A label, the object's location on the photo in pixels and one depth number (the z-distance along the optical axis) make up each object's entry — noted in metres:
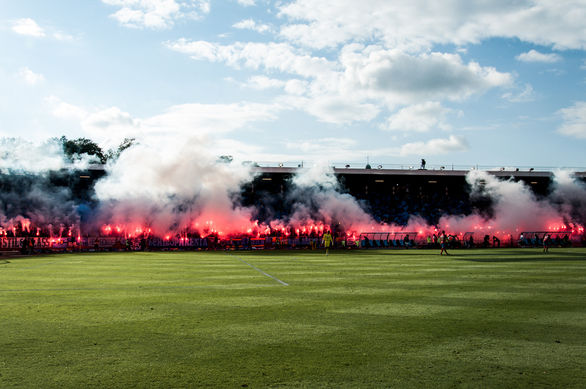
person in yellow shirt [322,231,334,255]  34.78
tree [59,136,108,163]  81.44
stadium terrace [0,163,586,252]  48.53
